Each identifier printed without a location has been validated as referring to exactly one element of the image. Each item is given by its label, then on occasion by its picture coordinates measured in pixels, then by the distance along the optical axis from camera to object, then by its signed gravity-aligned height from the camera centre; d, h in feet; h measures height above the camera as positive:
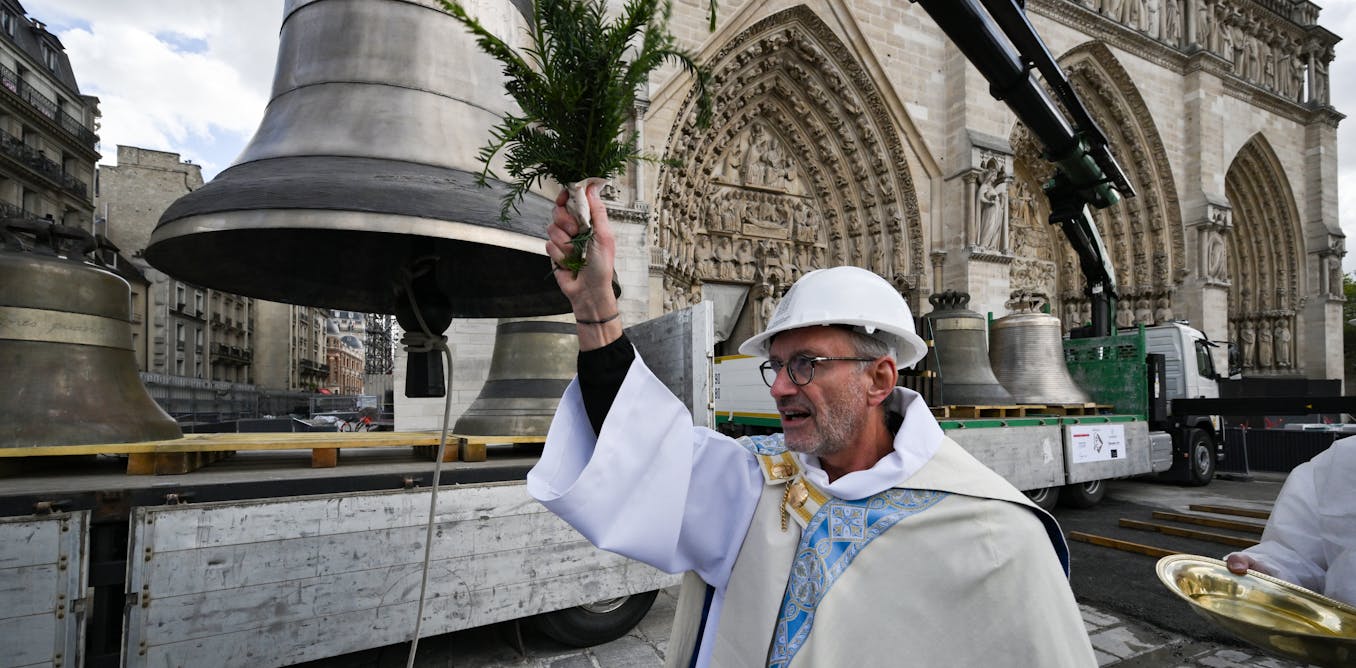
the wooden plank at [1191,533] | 20.31 -6.01
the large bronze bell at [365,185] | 4.70 +1.35
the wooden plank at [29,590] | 6.73 -2.60
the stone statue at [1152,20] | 55.62 +29.82
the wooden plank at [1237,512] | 24.68 -6.12
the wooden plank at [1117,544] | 19.26 -5.99
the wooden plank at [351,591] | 7.55 -3.25
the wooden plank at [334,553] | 7.54 -2.70
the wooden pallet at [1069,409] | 27.12 -2.31
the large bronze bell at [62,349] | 7.81 +0.02
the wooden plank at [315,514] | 7.48 -2.15
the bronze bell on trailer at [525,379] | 12.27 -0.53
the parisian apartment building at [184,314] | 98.63 +7.00
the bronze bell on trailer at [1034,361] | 27.86 -0.19
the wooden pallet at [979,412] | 24.76 -2.24
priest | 3.65 -0.98
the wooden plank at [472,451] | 11.03 -1.71
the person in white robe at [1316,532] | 5.54 -1.60
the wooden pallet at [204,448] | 8.20 -1.44
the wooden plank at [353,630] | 7.70 -3.78
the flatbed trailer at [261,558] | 7.04 -2.64
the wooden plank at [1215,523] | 22.38 -6.07
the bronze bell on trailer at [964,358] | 26.25 -0.07
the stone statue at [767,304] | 42.83 +3.47
